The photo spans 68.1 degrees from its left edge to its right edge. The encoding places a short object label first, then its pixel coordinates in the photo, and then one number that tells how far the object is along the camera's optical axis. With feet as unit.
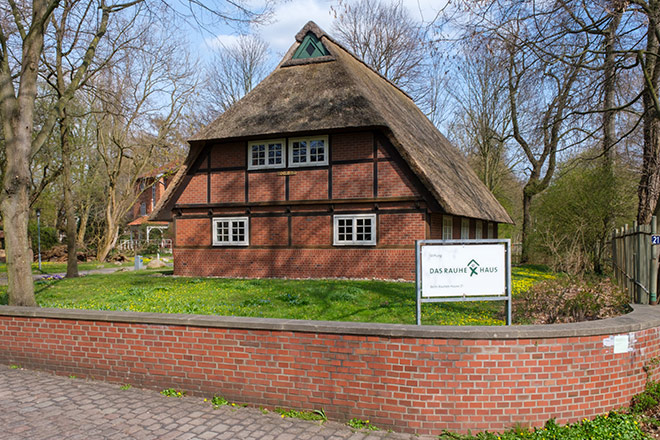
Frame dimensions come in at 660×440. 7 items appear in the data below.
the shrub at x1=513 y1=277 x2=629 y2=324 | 23.97
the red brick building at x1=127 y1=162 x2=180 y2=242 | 112.06
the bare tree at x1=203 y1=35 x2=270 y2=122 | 124.19
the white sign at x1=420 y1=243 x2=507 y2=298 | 18.97
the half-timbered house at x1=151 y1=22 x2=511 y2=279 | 49.85
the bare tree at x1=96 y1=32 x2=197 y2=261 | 99.00
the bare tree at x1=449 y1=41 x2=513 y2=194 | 101.13
